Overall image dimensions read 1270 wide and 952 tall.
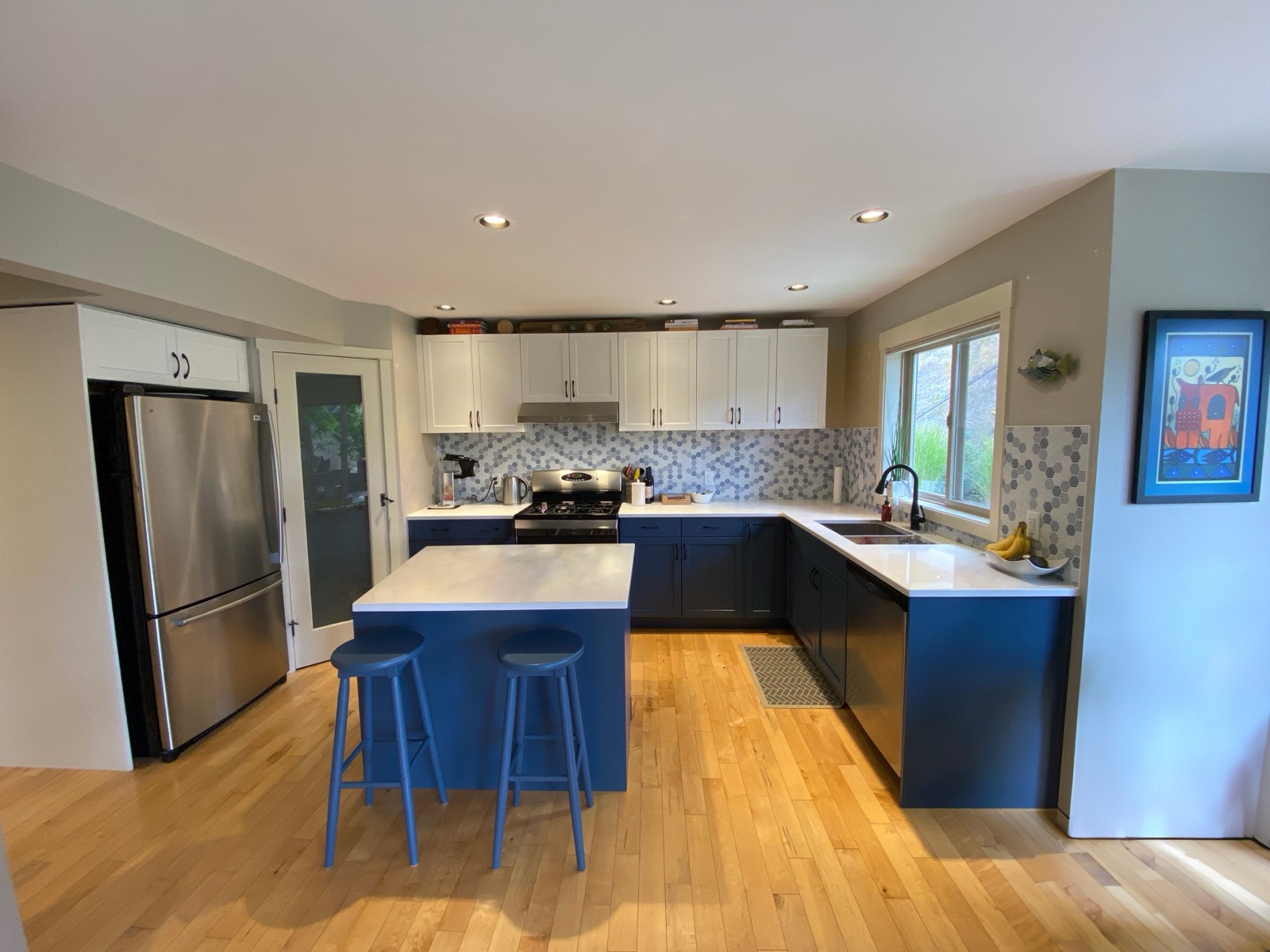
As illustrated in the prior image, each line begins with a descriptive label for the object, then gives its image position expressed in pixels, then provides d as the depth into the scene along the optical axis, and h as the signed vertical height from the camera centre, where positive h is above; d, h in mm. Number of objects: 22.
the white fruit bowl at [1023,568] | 1858 -506
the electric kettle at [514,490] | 3926 -423
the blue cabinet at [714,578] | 3531 -995
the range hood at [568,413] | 3666 +157
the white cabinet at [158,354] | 2096 +390
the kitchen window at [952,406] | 2297 +138
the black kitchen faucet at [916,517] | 2844 -470
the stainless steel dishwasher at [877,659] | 1984 -959
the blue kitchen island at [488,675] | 1982 -938
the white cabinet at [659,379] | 3729 +396
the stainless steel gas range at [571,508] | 3494 -522
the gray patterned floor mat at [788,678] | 2736 -1404
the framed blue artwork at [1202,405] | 1641 +76
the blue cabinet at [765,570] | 3512 -933
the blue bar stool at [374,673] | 1699 -783
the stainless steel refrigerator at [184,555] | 2209 -545
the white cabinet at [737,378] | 3707 +398
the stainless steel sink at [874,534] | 2795 -579
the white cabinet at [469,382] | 3742 +387
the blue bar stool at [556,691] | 1705 -917
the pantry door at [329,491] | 3021 -332
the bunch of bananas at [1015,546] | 1958 -444
